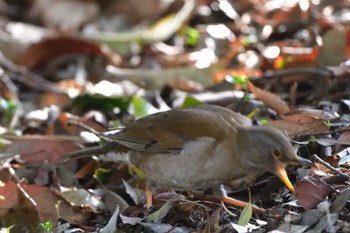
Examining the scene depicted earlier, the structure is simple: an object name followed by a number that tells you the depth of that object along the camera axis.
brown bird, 7.87
